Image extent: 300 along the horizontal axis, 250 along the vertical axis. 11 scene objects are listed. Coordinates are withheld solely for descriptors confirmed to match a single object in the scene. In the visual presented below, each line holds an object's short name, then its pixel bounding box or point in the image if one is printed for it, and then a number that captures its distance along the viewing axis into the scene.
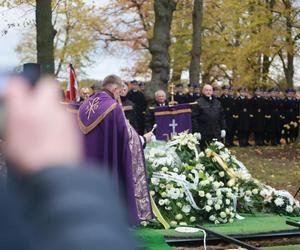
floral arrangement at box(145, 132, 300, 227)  8.22
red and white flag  14.12
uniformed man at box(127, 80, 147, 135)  17.14
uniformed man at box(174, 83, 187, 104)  18.28
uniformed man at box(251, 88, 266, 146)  21.69
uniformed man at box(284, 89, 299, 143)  22.70
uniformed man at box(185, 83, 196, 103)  18.30
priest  7.10
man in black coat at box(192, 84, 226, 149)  13.12
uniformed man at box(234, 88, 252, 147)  21.14
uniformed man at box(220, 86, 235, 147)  20.69
